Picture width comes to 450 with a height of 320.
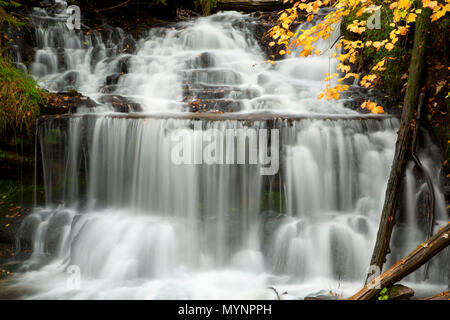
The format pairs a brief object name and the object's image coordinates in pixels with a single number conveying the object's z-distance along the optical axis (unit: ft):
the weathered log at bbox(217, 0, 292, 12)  38.32
